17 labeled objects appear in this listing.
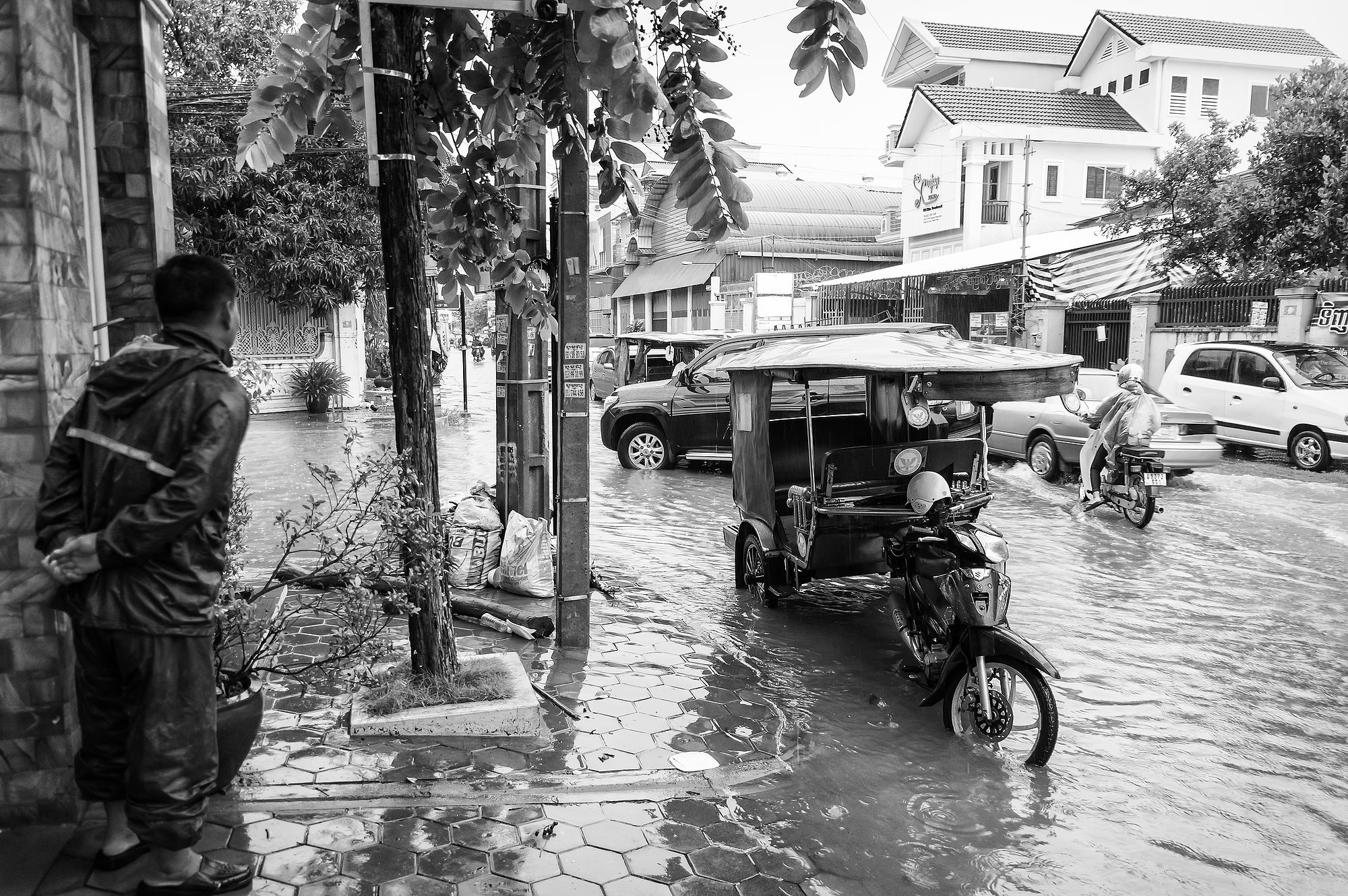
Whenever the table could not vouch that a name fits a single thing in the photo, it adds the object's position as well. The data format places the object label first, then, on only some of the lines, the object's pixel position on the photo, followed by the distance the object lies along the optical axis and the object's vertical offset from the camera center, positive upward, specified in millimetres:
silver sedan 12891 -1162
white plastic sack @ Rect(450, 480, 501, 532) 7277 -1176
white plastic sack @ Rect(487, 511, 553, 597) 7078 -1489
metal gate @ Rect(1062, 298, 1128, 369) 22031 +380
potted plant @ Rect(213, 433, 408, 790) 3637 -1105
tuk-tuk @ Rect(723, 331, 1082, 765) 5082 -1009
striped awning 21312 +1633
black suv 15055 -1092
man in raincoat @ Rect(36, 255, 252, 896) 2961 -574
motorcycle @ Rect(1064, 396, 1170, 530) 10633 -1459
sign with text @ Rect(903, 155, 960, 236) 34250 +5437
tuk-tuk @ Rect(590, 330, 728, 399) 16594 -10
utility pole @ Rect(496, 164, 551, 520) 7582 -500
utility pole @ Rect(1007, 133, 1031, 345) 23266 +1231
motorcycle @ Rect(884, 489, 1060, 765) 4902 -1513
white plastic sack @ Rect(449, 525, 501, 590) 7227 -1460
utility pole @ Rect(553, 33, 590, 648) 5914 -431
